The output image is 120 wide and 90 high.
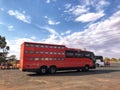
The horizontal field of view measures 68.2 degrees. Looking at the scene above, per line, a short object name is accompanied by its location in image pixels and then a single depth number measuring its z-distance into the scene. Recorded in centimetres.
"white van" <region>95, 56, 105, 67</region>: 2204
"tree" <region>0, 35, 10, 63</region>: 2230
